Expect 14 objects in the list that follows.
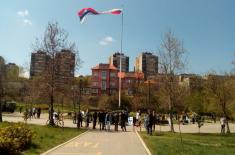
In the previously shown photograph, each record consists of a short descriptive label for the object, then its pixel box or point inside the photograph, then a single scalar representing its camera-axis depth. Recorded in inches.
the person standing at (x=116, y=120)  679.3
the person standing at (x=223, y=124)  774.0
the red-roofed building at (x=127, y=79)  2702.7
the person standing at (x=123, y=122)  697.0
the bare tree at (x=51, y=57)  707.6
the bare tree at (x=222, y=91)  789.6
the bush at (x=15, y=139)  267.6
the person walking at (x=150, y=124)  595.6
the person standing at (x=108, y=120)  695.8
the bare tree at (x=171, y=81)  669.1
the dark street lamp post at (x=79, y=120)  704.7
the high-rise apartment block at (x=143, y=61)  3493.5
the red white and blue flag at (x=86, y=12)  857.2
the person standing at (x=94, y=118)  704.7
